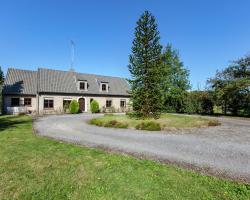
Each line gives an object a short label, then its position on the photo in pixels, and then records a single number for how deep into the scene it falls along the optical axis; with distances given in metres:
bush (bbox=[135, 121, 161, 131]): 10.28
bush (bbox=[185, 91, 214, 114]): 23.10
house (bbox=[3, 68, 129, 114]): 21.10
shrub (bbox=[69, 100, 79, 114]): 22.10
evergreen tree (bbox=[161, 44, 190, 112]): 25.43
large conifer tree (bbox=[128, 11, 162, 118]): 13.54
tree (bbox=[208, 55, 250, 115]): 17.86
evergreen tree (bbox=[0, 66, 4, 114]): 19.20
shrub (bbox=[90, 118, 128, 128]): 11.27
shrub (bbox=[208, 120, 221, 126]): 11.95
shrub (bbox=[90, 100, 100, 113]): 23.99
